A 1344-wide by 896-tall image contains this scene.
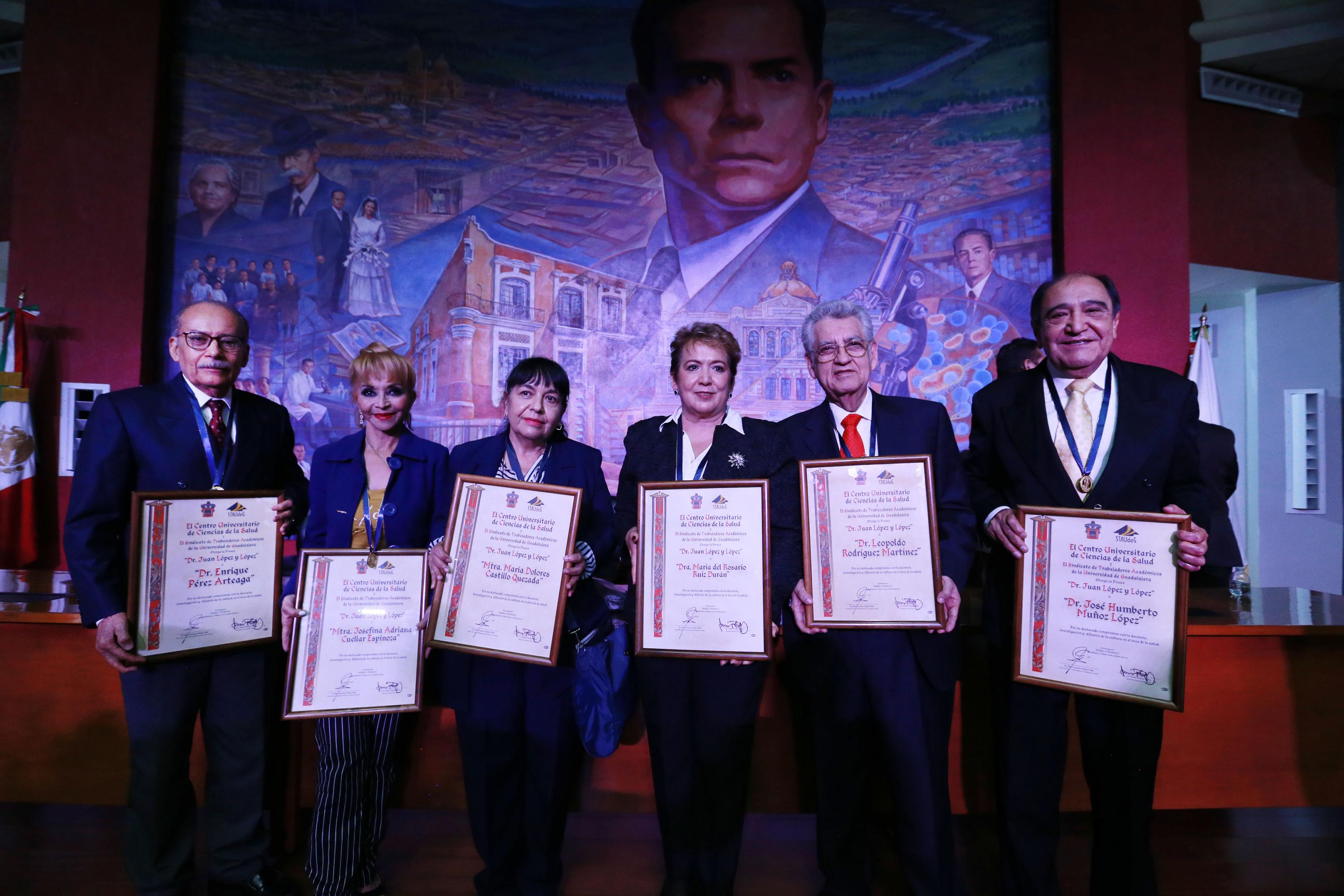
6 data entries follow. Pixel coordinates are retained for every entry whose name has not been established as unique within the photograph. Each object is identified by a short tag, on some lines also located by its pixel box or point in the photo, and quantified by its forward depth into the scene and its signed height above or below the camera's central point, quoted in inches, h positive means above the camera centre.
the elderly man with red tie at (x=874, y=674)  76.7 -22.5
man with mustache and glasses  77.2 -18.3
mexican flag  176.9 +2.4
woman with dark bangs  81.1 -33.1
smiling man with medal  75.0 -2.3
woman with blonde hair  80.6 -6.6
